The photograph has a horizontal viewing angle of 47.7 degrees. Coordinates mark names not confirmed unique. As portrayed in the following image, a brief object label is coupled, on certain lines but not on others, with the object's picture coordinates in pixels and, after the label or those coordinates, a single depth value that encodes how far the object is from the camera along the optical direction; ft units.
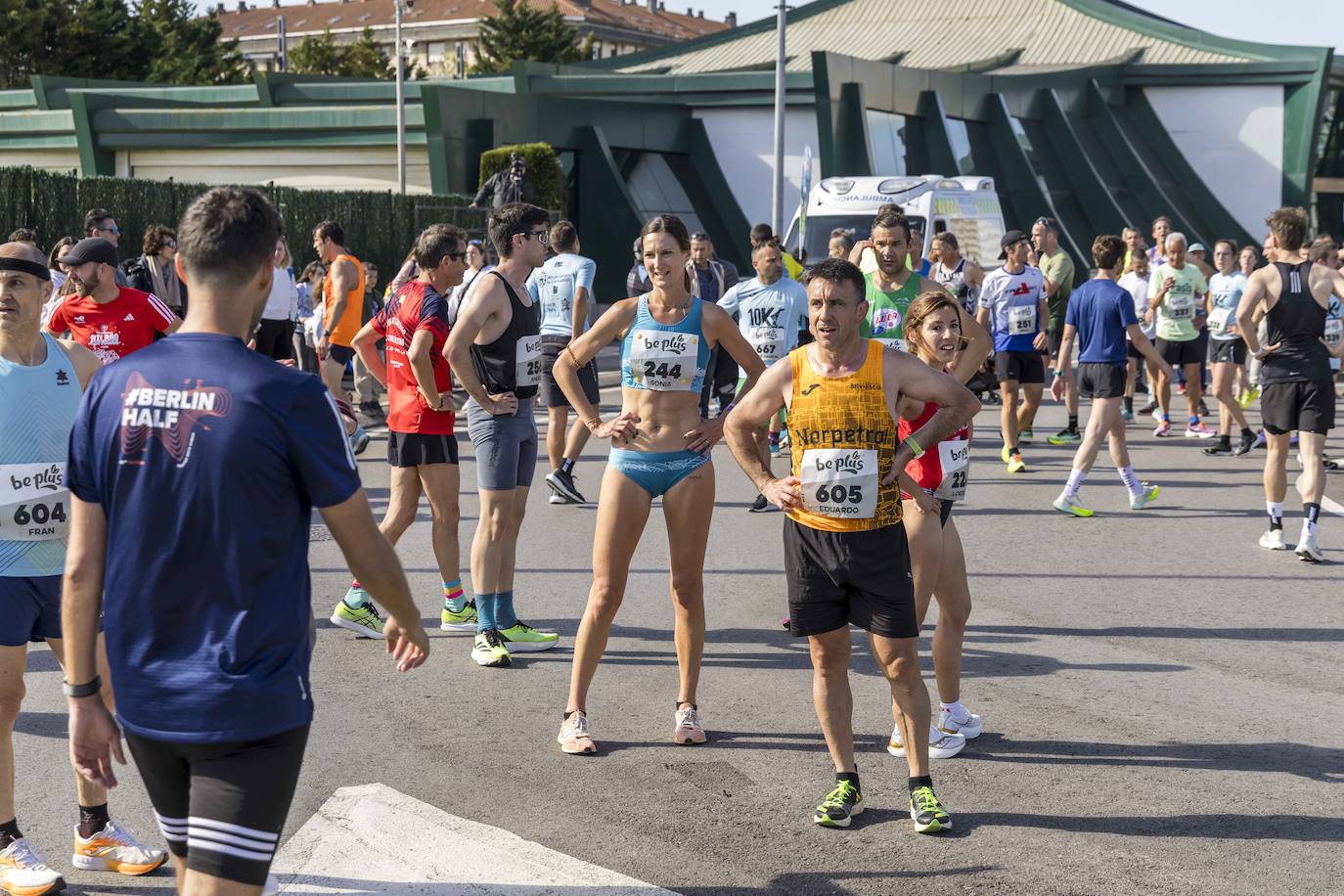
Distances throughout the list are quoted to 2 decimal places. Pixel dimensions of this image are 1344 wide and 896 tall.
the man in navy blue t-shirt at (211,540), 10.04
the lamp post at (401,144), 107.55
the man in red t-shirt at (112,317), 25.54
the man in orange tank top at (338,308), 41.34
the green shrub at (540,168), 96.22
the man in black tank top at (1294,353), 31.86
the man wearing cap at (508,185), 53.58
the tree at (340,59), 253.65
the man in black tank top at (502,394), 24.06
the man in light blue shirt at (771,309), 37.99
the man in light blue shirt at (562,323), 38.83
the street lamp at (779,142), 94.68
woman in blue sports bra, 20.02
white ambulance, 69.00
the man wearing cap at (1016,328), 45.75
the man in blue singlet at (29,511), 14.87
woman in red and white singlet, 19.47
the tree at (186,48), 209.67
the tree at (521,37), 258.57
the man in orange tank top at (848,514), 16.69
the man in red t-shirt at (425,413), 24.95
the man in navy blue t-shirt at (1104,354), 37.63
